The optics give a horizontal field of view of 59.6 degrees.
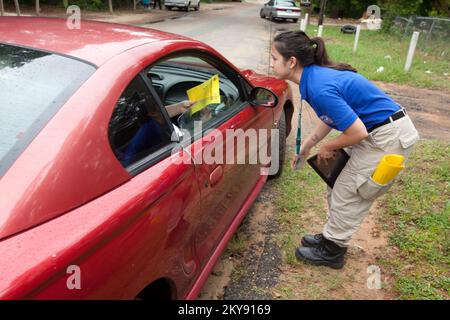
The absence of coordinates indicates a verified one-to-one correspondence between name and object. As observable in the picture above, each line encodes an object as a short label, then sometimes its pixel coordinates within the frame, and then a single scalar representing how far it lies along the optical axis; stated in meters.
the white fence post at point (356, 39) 11.35
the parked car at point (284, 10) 23.06
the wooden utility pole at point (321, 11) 14.64
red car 1.21
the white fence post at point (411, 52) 8.86
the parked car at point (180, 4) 25.73
